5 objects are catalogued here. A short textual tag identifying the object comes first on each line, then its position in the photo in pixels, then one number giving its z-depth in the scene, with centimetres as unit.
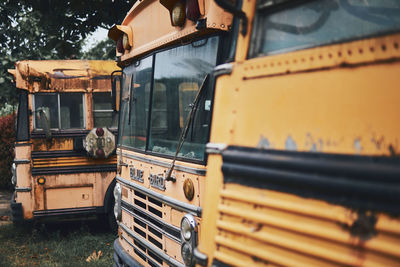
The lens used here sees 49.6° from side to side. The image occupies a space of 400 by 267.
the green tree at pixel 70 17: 721
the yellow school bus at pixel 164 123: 265
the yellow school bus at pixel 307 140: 132
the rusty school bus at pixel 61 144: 608
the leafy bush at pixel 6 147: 1059
